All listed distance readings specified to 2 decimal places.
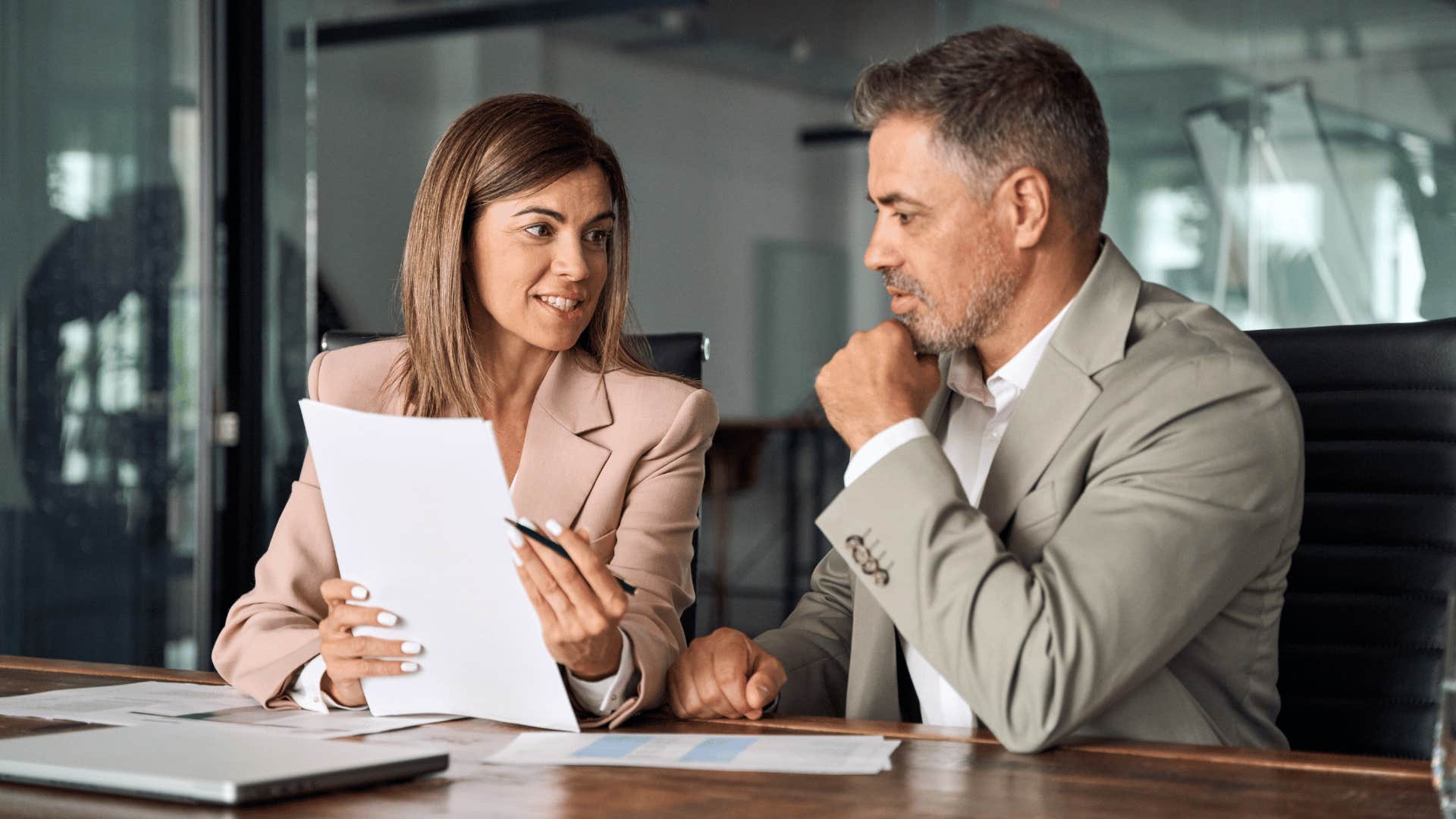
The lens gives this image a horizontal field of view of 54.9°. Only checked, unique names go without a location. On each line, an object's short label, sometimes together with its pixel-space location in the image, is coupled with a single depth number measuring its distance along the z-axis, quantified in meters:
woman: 1.51
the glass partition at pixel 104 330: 3.13
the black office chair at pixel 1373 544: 1.50
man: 1.13
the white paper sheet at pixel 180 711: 1.20
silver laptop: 0.89
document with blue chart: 1.02
